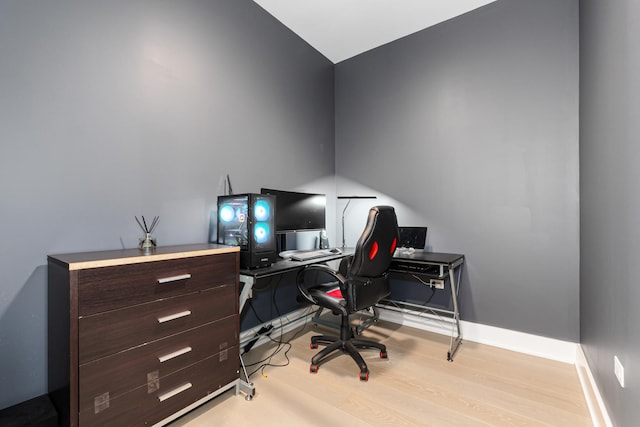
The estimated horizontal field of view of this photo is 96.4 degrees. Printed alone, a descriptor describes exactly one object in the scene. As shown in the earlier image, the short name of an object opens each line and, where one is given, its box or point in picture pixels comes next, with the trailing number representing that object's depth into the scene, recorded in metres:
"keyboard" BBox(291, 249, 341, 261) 2.30
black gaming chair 1.95
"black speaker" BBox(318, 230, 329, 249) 3.00
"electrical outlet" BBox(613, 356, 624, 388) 1.19
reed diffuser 1.71
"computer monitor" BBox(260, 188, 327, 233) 2.53
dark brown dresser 1.20
